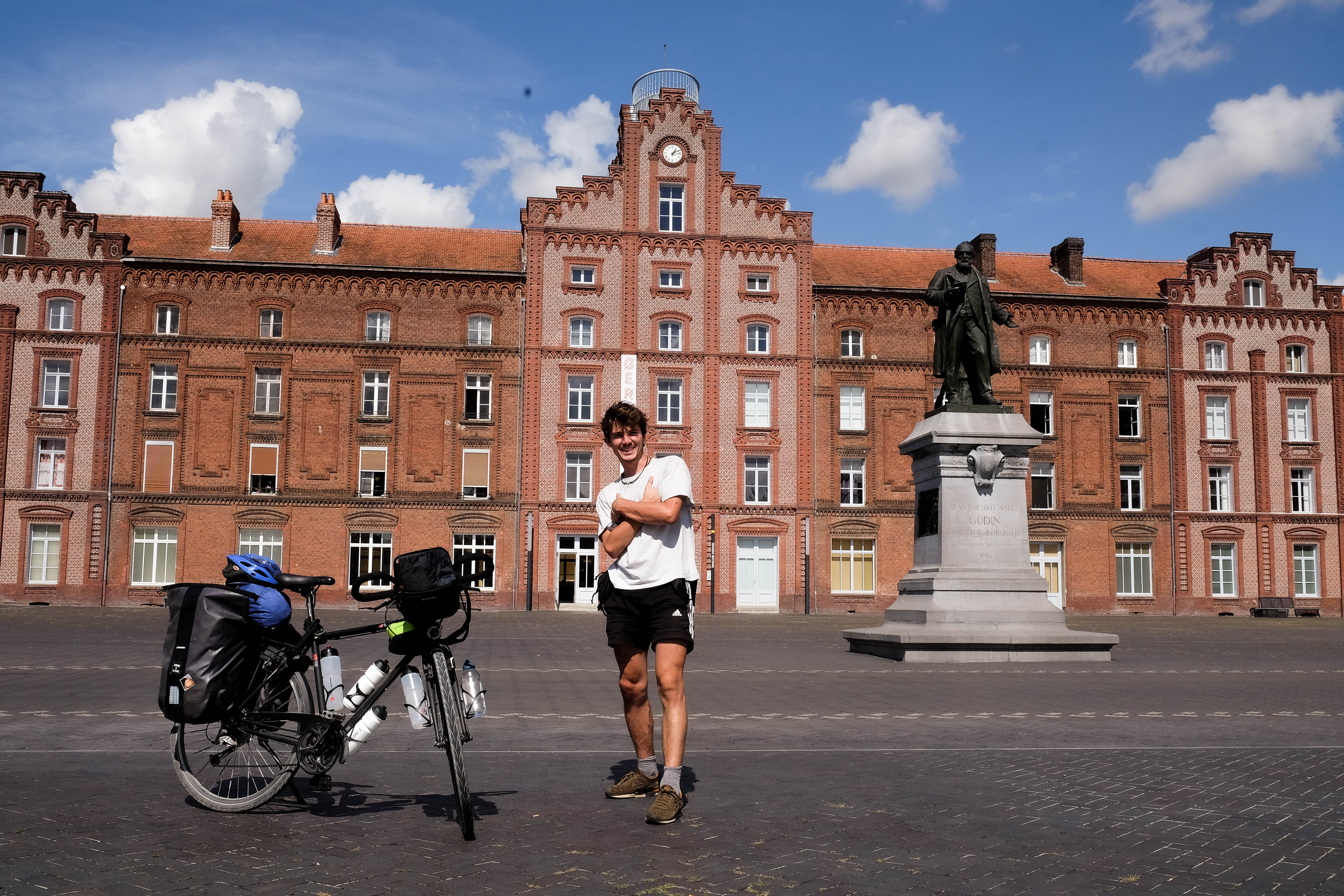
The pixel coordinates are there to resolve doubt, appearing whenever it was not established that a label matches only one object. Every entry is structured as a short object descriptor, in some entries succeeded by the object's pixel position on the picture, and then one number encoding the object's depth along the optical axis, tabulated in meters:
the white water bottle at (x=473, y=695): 5.49
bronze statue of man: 17.66
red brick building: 41.66
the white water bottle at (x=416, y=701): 5.39
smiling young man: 5.91
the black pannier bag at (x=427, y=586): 5.38
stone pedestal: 16.19
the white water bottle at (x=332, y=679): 5.66
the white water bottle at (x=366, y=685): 5.59
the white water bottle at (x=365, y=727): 5.60
